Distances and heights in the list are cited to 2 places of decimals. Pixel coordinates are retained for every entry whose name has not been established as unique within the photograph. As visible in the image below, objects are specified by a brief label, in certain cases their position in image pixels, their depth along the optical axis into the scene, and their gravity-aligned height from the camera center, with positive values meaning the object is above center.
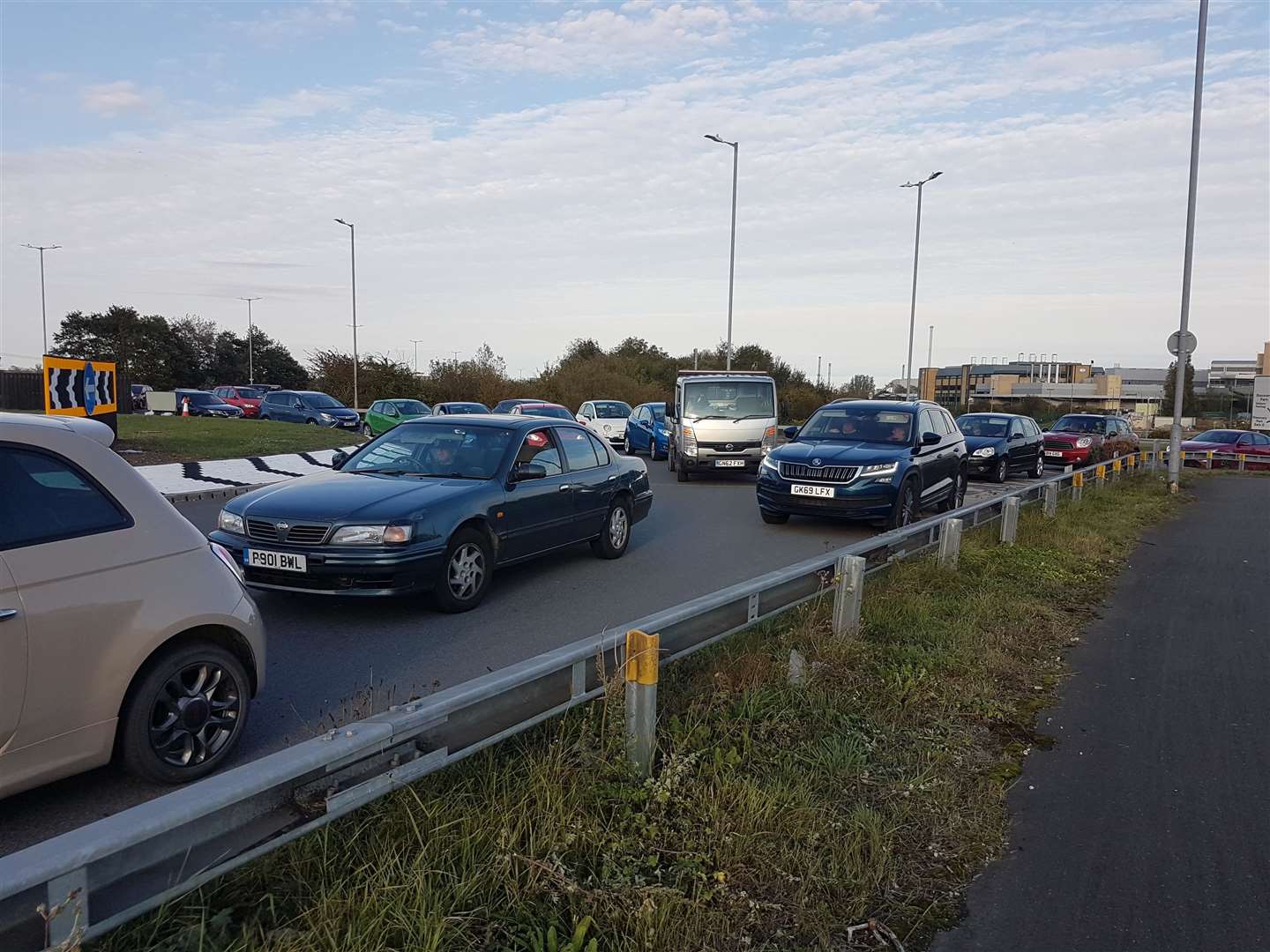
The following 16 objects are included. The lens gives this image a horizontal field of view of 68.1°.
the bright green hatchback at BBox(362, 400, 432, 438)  27.84 -0.91
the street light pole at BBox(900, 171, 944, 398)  38.69 +4.10
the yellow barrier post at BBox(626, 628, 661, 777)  3.79 -1.24
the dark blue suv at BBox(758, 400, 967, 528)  11.23 -0.85
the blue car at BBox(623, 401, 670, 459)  24.12 -1.08
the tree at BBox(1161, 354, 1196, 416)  76.50 +0.99
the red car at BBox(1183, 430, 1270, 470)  28.59 -1.20
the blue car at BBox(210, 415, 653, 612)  6.35 -0.95
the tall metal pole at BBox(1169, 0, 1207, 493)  17.88 +2.03
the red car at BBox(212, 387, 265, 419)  41.78 -0.87
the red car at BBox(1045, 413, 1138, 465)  25.66 -1.03
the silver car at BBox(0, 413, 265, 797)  3.31 -0.94
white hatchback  28.23 -0.85
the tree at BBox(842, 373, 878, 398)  77.62 +0.97
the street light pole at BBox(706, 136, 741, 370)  38.21 +5.45
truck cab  17.62 -0.54
